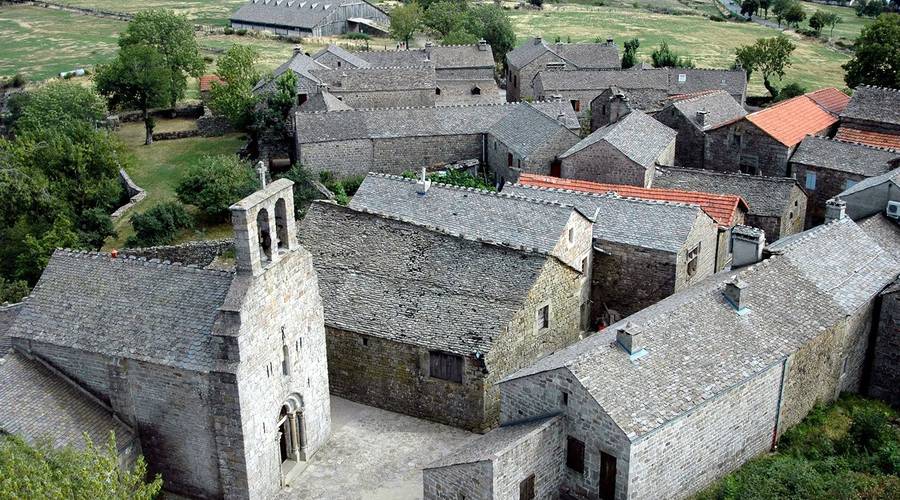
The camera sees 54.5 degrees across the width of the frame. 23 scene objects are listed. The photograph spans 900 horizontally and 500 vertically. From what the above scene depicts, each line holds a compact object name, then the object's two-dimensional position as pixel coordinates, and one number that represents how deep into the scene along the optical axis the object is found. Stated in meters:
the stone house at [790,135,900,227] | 47.53
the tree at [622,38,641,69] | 93.06
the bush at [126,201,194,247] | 53.09
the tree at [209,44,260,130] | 67.81
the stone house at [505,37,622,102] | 80.44
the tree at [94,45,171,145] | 77.19
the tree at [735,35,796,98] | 83.38
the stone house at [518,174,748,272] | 40.69
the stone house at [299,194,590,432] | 30.95
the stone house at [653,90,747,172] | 54.94
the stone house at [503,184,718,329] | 36.84
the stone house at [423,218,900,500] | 24.28
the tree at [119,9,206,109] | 86.75
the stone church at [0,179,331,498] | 25.45
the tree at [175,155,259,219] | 55.53
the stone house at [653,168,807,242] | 44.03
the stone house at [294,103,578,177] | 58.28
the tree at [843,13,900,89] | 70.81
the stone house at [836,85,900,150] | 53.38
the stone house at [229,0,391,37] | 126.94
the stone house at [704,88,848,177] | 51.81
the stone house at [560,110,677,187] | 47.66
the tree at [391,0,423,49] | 109.74
